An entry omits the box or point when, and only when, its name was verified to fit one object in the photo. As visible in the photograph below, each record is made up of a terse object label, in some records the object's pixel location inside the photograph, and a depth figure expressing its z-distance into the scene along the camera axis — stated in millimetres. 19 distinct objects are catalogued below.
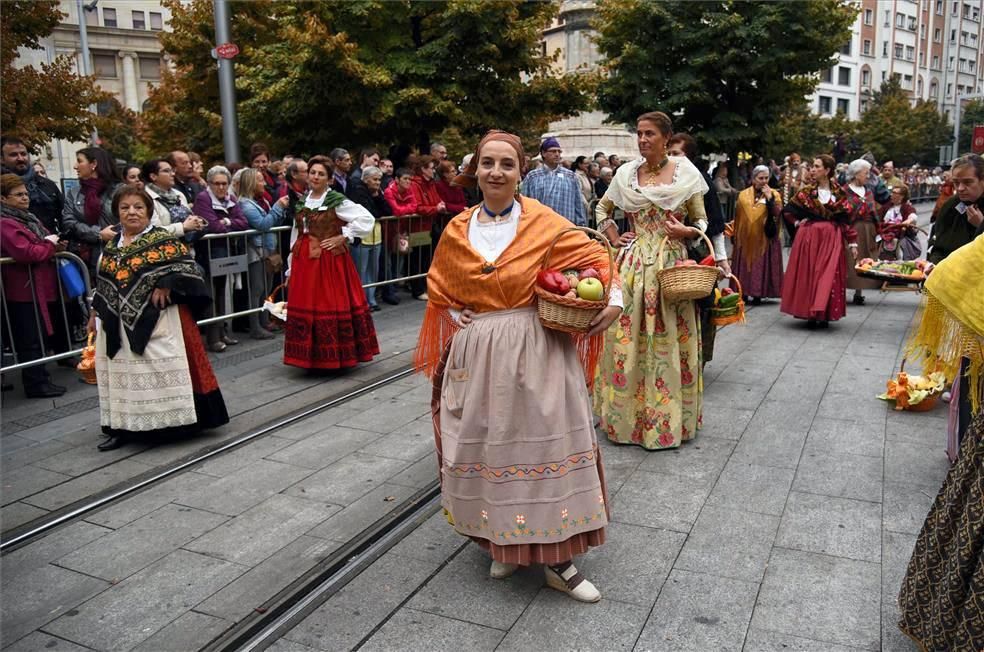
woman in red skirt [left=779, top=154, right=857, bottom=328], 9578
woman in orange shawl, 3684
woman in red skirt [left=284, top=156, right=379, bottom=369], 7605
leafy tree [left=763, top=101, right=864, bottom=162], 43094
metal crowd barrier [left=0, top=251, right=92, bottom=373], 7078
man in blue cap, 9141
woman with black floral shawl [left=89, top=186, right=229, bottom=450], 5777
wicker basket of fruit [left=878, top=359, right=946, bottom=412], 6516
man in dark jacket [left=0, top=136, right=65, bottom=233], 8081
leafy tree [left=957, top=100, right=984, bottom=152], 62594
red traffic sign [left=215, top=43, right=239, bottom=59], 12242
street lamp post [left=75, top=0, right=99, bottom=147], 28125
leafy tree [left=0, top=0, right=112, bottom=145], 11562
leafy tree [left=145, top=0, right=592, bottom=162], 13984
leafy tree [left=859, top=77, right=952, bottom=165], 51719
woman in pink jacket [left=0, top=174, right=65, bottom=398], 7027
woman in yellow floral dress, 5766
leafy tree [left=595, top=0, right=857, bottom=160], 18359
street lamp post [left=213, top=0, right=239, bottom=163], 12195
